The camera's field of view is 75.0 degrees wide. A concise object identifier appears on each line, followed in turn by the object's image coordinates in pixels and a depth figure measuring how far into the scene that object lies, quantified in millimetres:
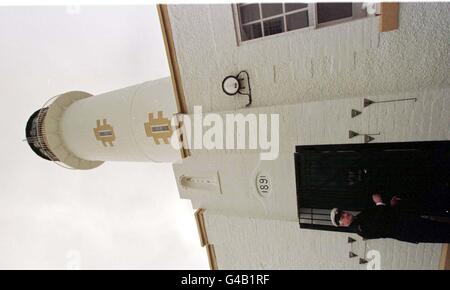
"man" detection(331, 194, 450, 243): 3549
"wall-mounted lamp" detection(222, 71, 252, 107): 4766
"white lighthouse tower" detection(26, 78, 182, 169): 5867
